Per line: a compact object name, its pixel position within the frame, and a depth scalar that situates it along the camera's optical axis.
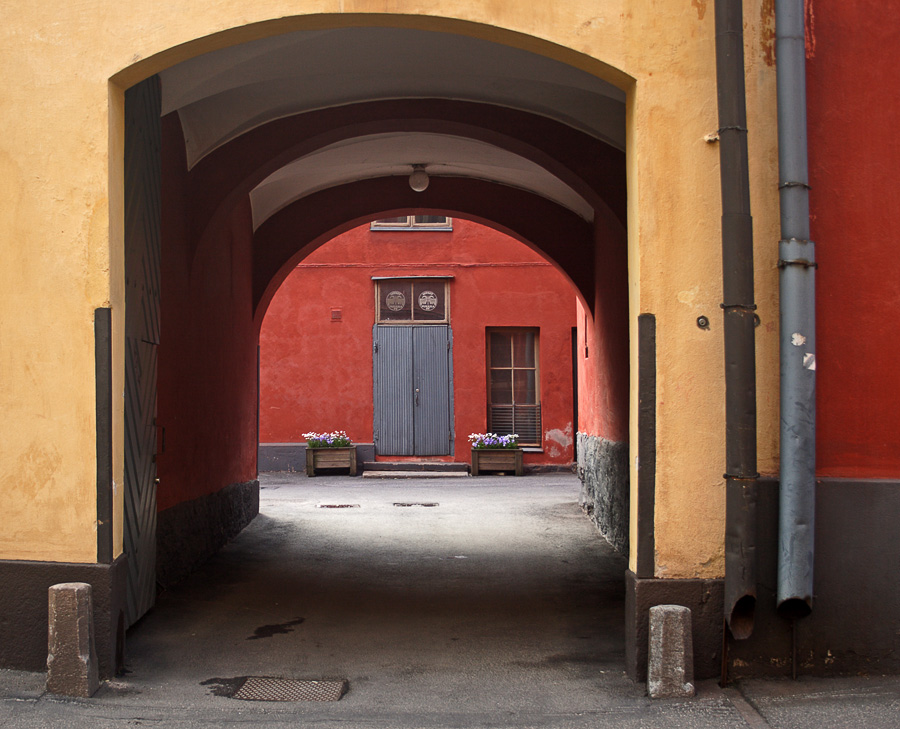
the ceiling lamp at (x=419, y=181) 9.11
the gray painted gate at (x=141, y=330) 5.04
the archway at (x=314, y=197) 6.44
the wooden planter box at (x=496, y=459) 16.14
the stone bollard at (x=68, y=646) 3.95
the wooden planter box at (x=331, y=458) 16.23
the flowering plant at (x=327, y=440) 16.28
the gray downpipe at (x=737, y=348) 3.89
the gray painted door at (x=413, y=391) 16.72
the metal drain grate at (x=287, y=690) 4.13
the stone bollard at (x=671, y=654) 3.89
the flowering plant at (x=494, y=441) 16.20
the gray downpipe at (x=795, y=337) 3.89
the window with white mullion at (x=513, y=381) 16.97
